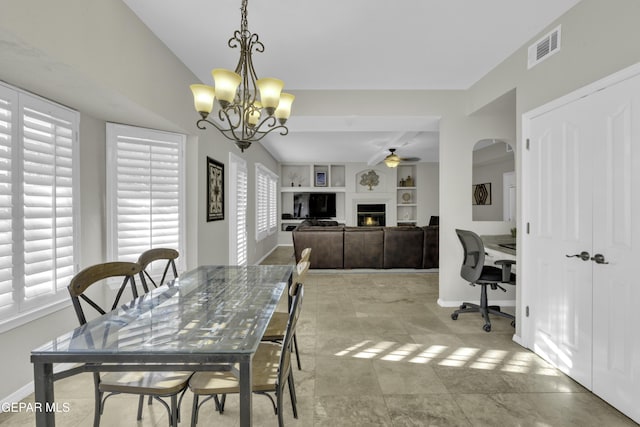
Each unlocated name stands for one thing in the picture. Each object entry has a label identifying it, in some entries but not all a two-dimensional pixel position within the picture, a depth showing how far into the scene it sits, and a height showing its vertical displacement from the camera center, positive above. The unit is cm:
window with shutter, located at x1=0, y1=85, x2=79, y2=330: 196 +6
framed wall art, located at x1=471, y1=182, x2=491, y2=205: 772 +48
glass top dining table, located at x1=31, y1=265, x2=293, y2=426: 118 -52
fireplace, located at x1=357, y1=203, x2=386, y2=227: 991 -4
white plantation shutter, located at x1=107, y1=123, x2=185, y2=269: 287 +22
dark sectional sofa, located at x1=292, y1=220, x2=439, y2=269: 596 -64
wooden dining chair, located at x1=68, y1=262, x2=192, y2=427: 146 -82
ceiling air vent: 247 +137
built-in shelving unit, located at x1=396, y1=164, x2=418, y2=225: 1000 +58
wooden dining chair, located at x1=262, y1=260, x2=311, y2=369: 158 -81
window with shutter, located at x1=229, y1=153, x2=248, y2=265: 485 +4
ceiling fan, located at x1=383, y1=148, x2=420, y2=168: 716 +123
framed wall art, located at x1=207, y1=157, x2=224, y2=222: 384 +30
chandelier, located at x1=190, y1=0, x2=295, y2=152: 191 +76
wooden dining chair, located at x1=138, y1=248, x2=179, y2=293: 215 -33
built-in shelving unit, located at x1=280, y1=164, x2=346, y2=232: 985 +101
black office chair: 329 -66
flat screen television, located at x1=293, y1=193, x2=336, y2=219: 984 +25
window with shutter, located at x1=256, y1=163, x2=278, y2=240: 679 +27
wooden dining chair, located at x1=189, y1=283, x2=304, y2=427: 146 -82
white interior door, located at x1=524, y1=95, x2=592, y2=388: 220 -21
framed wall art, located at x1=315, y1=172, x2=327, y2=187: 999 +108
